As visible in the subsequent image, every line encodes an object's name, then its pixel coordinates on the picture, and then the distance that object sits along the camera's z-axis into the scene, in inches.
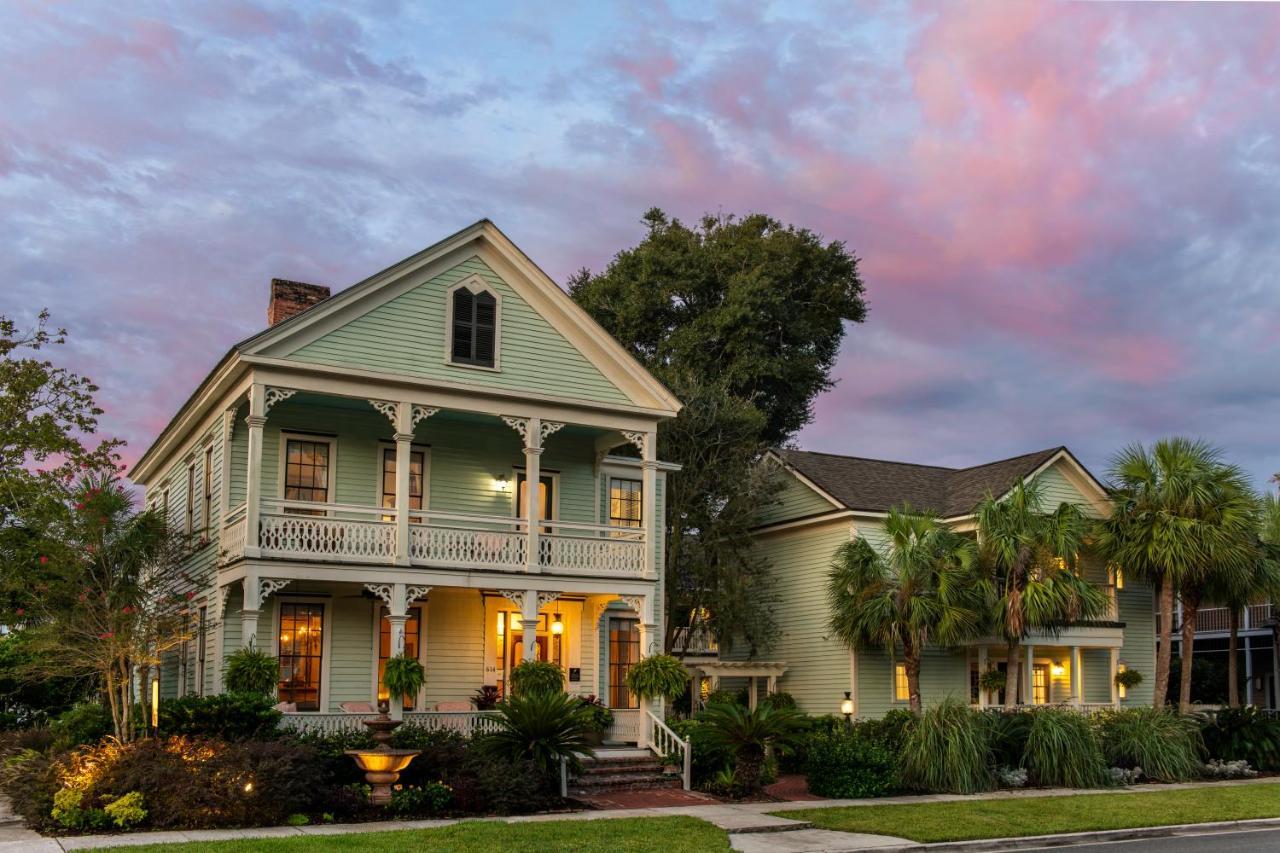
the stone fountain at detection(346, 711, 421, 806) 677.9
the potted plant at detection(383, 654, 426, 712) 799.7
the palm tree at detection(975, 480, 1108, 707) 1077.1
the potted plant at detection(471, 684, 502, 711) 887.7
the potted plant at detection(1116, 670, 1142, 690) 1261.1
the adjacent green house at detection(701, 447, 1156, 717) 1182.9
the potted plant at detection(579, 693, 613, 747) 899.0
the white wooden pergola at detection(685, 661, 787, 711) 1170.6
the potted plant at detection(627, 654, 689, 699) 884.0
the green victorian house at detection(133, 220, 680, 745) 836.6
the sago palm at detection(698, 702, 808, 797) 802.2
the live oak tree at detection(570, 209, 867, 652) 1232.2
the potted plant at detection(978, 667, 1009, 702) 1151.0
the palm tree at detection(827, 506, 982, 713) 1059.9
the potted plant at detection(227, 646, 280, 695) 761.6
